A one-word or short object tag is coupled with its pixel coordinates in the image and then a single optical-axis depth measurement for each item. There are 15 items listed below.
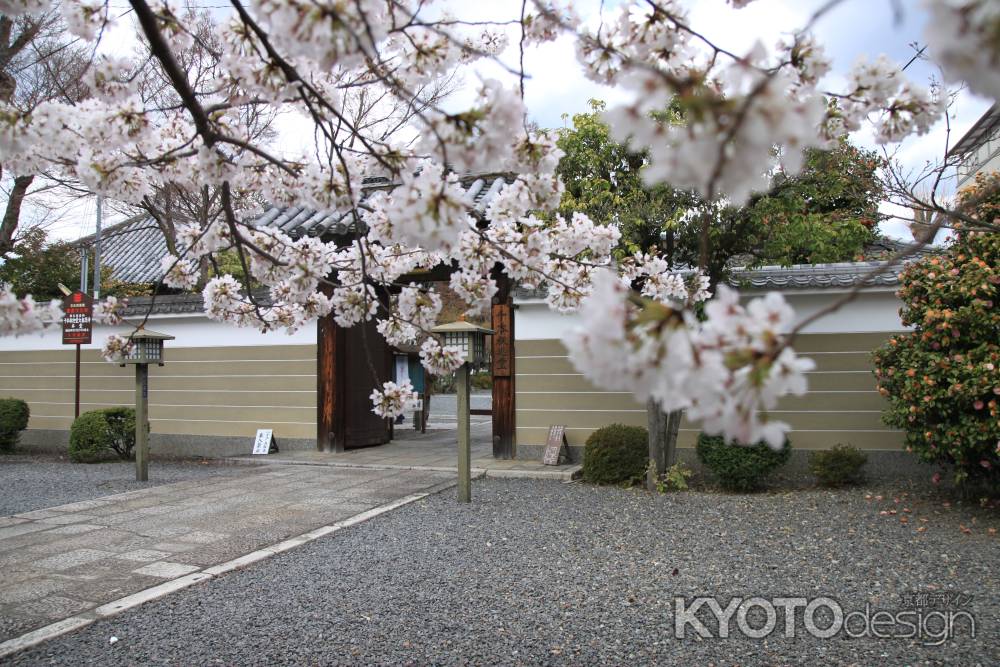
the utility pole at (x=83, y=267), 11.02
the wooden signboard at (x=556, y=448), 6.67
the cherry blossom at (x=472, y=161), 0.87
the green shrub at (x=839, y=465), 5.45
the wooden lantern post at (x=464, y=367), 5.21
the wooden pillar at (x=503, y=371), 7.13
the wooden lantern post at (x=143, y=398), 6.32
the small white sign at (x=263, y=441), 8.11
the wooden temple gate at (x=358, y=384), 7.18
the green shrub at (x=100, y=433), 7.83
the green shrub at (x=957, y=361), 4.14
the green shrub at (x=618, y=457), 5.84
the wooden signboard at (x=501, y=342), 7.19
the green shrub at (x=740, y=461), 5.38
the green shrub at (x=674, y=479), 5.51
